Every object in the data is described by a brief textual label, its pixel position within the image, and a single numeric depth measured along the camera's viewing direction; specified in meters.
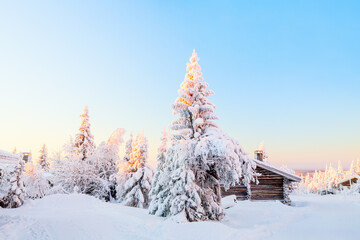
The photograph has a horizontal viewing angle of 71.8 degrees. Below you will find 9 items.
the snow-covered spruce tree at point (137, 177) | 27.34
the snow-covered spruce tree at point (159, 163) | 15.66
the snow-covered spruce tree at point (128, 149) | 33.00
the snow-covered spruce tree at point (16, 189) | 16.27
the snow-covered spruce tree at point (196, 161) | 12.72
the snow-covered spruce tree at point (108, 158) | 32.06
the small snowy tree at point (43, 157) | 55.00
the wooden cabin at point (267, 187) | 22.97
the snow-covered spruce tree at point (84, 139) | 32.41
